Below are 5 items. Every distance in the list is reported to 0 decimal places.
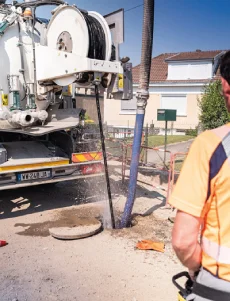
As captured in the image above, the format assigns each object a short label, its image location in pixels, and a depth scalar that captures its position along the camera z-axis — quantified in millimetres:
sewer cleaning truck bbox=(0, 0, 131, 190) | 4691
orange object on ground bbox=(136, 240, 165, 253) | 4355
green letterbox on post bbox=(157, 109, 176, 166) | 9773
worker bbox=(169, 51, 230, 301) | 1396
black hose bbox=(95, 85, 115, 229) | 4646
